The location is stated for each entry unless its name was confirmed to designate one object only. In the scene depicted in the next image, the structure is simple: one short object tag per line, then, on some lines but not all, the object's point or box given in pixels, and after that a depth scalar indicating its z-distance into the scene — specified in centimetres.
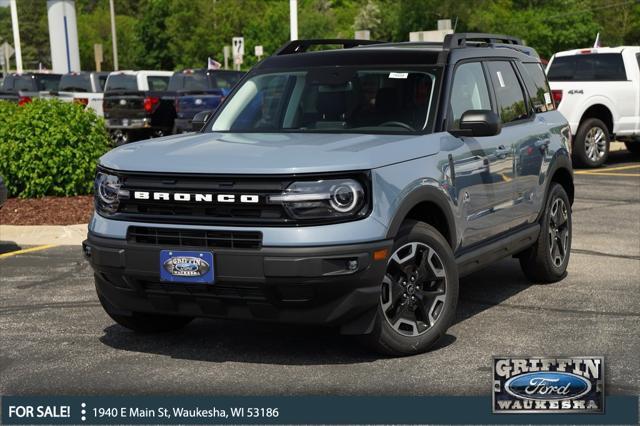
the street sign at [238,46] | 3198
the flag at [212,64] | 3120
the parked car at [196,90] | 2231
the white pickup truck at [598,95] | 1783
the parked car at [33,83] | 3086
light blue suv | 555
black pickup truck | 2355
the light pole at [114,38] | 6336
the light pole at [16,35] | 4053
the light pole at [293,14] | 2431
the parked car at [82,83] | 2741
